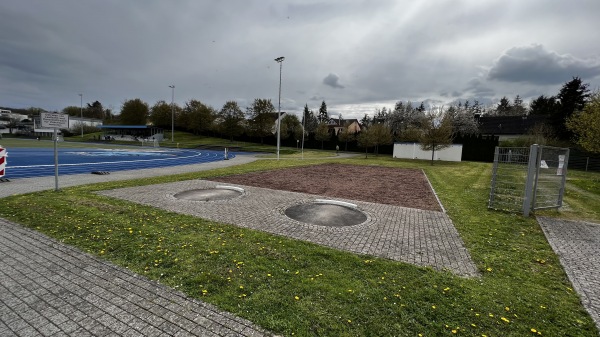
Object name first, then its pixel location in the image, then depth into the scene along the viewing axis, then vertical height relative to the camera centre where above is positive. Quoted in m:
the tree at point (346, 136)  52.25 +1.30
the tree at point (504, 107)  84.16 +13.53
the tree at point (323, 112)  114.00 +12.22
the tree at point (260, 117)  58.19 +4.42
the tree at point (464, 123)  51.72 +4.70
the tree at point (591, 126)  17.10 +1.87
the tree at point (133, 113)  82.44 +5.87
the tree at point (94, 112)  125.15 +8.55
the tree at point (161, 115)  80.25 +5.41
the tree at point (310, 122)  75.44 +5.20
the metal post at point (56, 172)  10.18 -1.57
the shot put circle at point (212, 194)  10.13 -2.20
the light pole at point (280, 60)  28.42 +7.97
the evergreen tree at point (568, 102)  38.47 +7.06
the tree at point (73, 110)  108.21 +7.50
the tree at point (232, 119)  57.53 +3.87
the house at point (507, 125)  49.47 +4.80
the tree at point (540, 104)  57.59 +10.60
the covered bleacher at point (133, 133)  72.12 -0.07
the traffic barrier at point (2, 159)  11.69 -1.36
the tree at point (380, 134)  39.75 +1.44
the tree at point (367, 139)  39.81 +0.72
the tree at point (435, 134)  29.89 +1.44
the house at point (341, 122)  89.29 +7.01
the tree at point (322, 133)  55.00 +1.70
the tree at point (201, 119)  69.81 +4.35
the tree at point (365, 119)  89.46 +8.01
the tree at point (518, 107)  78.51 +13.07
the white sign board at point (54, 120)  9.46 +0.30
